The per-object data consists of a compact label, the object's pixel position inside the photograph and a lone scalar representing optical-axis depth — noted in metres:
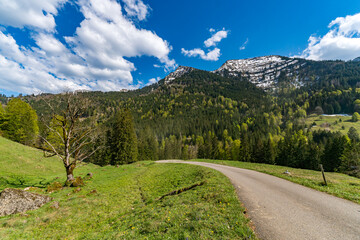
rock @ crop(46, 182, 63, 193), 15.17
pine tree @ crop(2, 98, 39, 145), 40.31
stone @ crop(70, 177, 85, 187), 17.22
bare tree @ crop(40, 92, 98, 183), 17.14
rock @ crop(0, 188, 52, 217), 9.80
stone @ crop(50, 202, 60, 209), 11.26
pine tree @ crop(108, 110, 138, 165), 41.28
